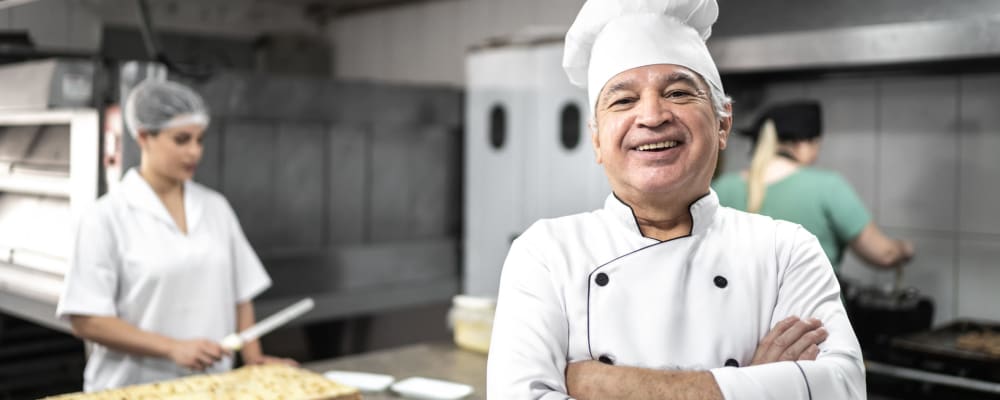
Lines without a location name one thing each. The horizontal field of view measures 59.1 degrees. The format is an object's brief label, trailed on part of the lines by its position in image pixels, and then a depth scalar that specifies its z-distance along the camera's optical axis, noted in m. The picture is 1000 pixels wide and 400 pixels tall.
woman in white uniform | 1.97
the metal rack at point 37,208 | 1.97
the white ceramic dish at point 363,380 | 1.82
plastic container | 2.13
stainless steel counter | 1.95
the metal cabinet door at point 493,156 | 3.34
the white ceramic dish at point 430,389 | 1.75
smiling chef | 1.09
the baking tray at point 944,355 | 2.12
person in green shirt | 2.15
